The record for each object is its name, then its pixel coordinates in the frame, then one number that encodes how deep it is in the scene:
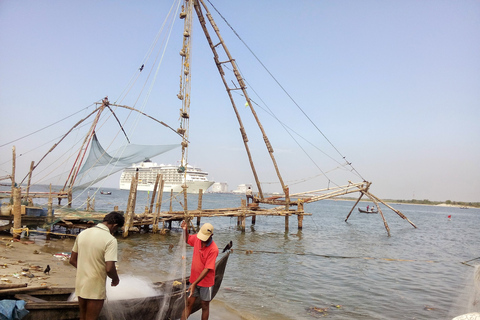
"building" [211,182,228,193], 184.44
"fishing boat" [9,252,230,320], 3.86
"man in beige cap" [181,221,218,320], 4.29
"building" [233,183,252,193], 163.20
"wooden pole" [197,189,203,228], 17.79
